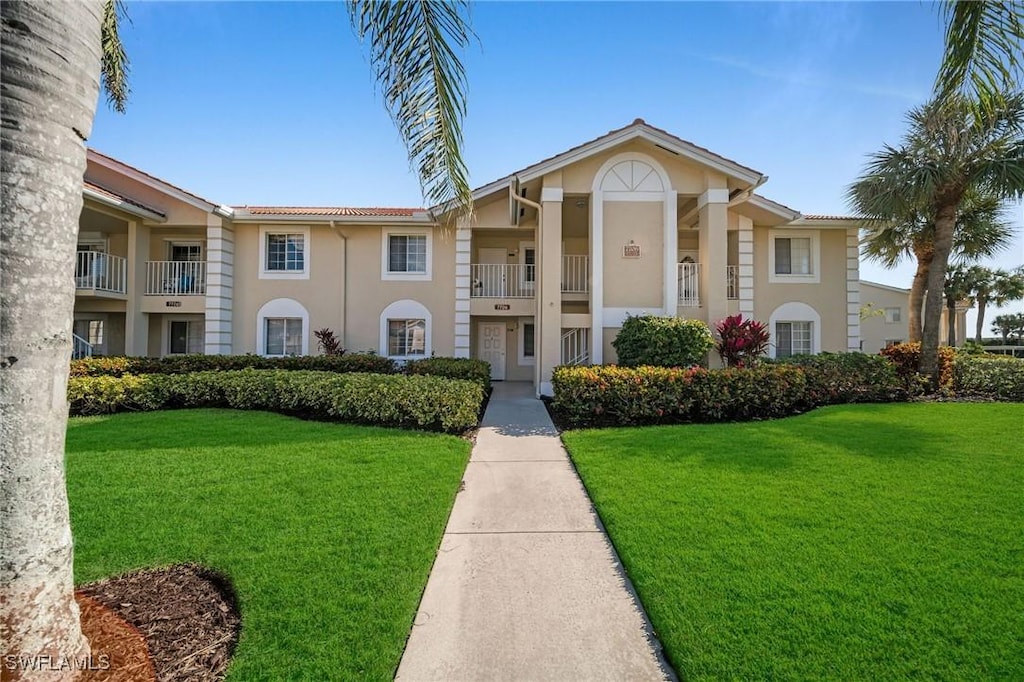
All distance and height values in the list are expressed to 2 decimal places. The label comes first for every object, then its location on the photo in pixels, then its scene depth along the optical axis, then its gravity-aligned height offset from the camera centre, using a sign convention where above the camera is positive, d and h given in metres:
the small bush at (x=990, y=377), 11.24 -0.53
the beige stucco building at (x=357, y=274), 15.11 +2.64
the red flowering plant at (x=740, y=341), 11.27 +0.32
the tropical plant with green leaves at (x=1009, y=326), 42.41 +2.92
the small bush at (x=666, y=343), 10.70 +0.25
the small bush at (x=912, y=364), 11.42 -0.20
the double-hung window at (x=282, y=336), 16.00 +0.47
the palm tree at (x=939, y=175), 10.84 +4.53
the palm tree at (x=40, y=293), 2.12 +0.26
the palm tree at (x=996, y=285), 33.62 +5.37
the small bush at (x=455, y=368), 12.35 -0.49
